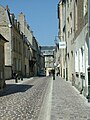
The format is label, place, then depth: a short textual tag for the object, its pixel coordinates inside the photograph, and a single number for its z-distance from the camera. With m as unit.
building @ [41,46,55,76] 95.25
